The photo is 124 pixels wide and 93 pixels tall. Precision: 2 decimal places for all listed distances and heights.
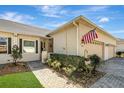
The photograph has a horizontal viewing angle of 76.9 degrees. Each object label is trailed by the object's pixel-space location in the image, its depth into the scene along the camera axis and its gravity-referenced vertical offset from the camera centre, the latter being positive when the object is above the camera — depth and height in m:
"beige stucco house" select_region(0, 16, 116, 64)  6.42 +0.59
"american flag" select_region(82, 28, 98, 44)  5.74 +0.76
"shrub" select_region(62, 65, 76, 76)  4.81 -1.49
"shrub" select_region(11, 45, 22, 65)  6.26 -0.61
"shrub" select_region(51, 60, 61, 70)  5.63 -1.35
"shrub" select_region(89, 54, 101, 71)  5.16 -0.90
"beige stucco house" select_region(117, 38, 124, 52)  17.32 +0.30
